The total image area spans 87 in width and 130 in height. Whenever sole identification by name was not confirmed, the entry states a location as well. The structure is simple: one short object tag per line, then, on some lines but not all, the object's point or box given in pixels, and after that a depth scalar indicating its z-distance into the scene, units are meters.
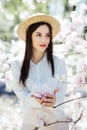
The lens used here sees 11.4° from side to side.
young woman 2.26
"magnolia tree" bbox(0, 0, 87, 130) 3.09
